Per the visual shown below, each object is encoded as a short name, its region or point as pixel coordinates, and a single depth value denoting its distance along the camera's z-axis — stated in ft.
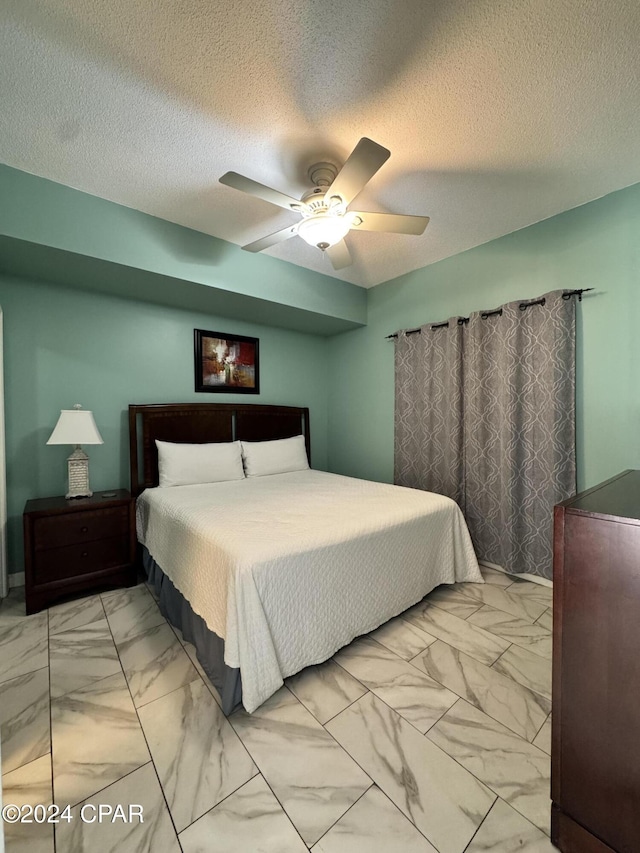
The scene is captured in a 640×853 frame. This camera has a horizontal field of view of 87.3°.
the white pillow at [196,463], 9.01
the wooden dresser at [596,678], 2.70
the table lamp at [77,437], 7.58
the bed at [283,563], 4.54
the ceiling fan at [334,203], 4.64
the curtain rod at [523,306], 7.32
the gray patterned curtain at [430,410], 9.43
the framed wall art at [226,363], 10.73
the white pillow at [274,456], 10.52
